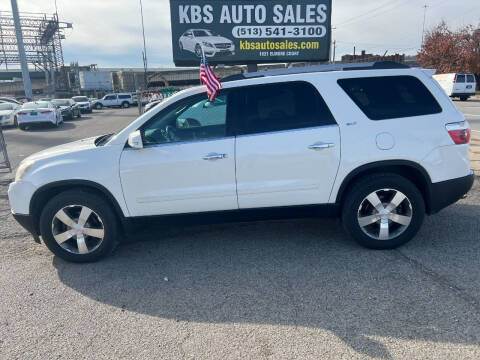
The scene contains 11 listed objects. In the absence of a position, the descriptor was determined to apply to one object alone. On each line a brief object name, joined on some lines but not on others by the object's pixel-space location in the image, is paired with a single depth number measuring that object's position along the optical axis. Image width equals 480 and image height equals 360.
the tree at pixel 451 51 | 34.66
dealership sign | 9.63
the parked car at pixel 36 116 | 17.17
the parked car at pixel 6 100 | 24.55
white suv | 3.57
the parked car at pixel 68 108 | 23.52
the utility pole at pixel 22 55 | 26.61
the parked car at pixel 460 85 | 25.59
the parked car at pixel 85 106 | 32.75
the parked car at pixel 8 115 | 18.69
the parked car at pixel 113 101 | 41.66
